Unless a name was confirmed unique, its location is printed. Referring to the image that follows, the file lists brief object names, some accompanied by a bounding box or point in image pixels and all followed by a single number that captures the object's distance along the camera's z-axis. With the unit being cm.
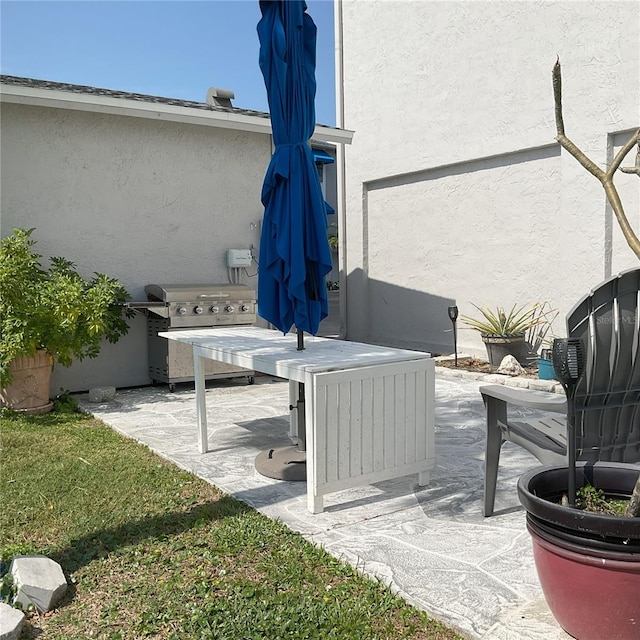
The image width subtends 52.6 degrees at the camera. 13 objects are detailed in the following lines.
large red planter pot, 202
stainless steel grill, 732
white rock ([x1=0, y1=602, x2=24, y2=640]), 235
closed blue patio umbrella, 404
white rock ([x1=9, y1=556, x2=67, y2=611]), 264
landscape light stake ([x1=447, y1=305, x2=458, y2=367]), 867
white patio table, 356
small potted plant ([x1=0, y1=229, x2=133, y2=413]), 593
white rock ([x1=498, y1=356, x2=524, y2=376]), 799
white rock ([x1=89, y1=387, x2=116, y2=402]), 708
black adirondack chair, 291
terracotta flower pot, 618
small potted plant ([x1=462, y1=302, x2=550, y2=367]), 840
